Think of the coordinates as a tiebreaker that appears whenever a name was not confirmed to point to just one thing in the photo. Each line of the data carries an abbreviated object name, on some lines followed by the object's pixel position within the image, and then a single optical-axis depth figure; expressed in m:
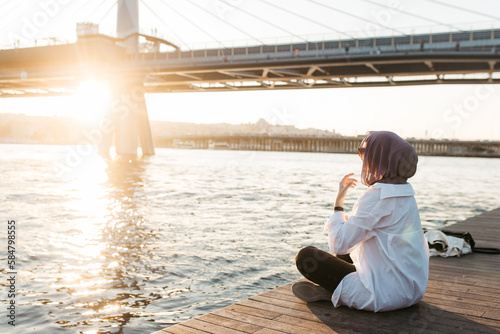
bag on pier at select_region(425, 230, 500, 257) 6.95
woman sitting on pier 3.89
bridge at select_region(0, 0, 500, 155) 40.56
